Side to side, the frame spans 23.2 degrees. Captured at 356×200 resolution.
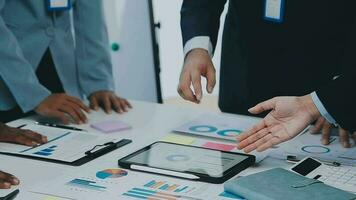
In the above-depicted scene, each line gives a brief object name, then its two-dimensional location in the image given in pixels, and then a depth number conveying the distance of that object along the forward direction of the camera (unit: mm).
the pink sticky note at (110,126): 2308
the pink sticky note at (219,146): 2130
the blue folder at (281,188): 1762
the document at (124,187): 1820
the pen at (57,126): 2305
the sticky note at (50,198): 1818
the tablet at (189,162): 1917
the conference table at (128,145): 1930
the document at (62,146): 2064
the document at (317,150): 2051
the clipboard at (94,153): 2025
